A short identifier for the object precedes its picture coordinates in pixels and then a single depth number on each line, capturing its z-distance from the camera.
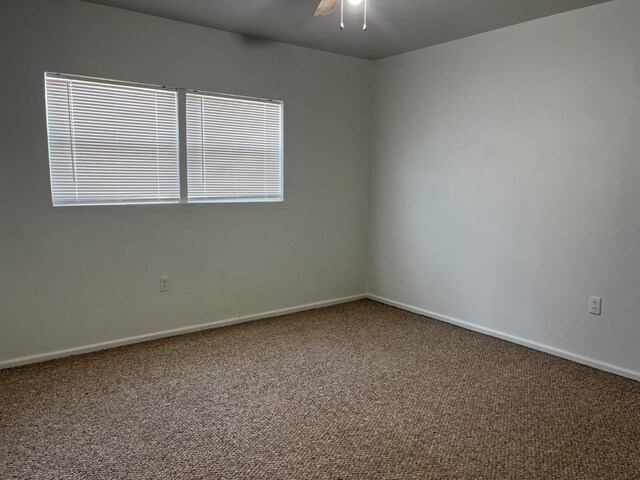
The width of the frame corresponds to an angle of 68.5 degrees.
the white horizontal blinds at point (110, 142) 3.21
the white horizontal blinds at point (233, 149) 3.77
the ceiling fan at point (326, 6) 2.40
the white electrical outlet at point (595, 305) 3.21
